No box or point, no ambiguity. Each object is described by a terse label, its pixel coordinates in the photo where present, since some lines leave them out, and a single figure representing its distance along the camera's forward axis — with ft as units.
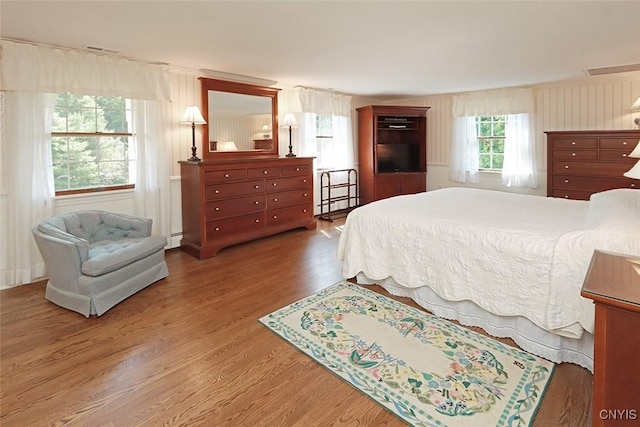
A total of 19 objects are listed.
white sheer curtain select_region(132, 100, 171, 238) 13.48
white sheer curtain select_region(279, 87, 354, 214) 18.70
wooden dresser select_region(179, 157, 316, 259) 13.78
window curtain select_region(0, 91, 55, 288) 10.81
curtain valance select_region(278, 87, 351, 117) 18.54
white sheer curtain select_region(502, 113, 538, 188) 18.86
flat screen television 22.22
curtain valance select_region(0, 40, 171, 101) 10.61
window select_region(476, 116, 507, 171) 20.33
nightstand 3.85
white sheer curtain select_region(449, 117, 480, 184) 21.07
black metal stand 20.90
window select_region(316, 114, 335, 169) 20.77
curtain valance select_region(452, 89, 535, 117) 18.67
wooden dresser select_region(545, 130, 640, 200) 14.56
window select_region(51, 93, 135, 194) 12.11
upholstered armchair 8.95
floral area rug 5.66
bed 6.55
